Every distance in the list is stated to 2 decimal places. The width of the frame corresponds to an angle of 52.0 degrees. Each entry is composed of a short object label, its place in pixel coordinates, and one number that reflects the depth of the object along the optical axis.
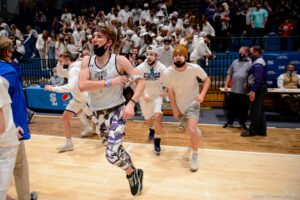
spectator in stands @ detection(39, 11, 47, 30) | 15.70
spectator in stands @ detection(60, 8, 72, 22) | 14.06
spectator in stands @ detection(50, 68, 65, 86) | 8.54
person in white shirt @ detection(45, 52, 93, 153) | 4.93
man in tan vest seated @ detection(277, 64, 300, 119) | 7.29
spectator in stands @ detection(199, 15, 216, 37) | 10.37
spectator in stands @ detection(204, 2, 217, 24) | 11.34
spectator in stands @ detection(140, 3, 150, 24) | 12.36
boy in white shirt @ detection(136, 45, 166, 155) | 5.02
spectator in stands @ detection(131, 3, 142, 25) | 12.97
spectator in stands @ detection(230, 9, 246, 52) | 11.24
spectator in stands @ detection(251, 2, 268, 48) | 10.71
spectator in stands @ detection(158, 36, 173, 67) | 7.97
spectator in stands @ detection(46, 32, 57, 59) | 11.69
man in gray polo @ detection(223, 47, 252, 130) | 6.24
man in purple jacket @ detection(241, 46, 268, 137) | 5.68
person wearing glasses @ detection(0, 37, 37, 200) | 2.68
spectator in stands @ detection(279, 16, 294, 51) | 10.41
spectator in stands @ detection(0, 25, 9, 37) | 13.01
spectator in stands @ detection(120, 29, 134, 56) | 9.87
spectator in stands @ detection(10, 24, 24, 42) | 13.44
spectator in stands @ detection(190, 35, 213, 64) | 8.56
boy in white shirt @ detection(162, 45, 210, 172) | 4.27
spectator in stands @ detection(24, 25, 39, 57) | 13.75
